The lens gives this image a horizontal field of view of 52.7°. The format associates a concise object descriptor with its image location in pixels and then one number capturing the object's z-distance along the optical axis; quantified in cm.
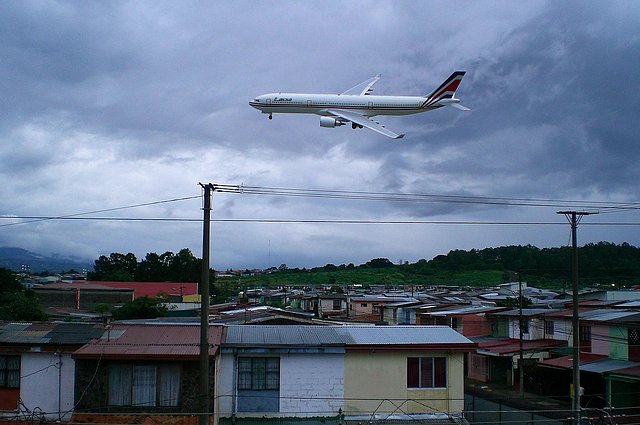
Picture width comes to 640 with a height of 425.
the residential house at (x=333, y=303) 6669
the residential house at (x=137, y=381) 2100
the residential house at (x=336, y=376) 2267
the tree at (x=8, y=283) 6750
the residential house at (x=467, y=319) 4991
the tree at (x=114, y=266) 11256
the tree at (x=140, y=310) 5288
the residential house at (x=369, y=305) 6244
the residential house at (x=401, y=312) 5634
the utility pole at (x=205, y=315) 1800
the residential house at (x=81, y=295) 7806
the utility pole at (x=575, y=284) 2516
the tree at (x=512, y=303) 5899
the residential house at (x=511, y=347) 4306
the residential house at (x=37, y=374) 2186
